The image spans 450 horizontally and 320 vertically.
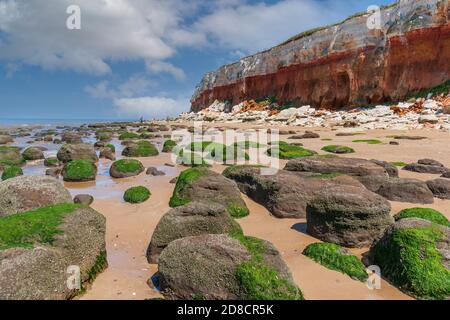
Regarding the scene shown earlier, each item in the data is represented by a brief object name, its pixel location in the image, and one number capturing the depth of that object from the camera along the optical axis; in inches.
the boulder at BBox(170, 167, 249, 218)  344.8
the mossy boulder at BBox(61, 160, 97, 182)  523.6
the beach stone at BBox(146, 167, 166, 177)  549.2
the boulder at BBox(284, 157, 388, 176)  426.3
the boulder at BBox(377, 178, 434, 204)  359.9
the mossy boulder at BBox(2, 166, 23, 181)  530.4
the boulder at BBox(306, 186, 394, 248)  263.3
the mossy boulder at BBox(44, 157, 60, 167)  677.3
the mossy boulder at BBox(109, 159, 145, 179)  542.3
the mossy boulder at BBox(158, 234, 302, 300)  180.5
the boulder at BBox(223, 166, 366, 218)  335.9
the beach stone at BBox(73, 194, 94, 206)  384.2
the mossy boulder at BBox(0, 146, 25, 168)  664.9
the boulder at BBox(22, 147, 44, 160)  763.4
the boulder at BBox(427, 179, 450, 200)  377.1
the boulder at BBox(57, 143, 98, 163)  682.8
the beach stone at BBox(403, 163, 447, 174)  482.9
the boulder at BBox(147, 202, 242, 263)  244.7
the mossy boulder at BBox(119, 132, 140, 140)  1259.0
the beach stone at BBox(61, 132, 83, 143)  1192.8
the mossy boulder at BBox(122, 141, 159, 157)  756.6
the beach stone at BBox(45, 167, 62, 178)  562.7
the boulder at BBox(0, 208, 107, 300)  165.8
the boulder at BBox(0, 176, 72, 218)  294.4
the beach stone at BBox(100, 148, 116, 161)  742.1
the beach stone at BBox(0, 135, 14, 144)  1158.7
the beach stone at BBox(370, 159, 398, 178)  465.7
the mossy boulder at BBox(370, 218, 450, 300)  197.2
